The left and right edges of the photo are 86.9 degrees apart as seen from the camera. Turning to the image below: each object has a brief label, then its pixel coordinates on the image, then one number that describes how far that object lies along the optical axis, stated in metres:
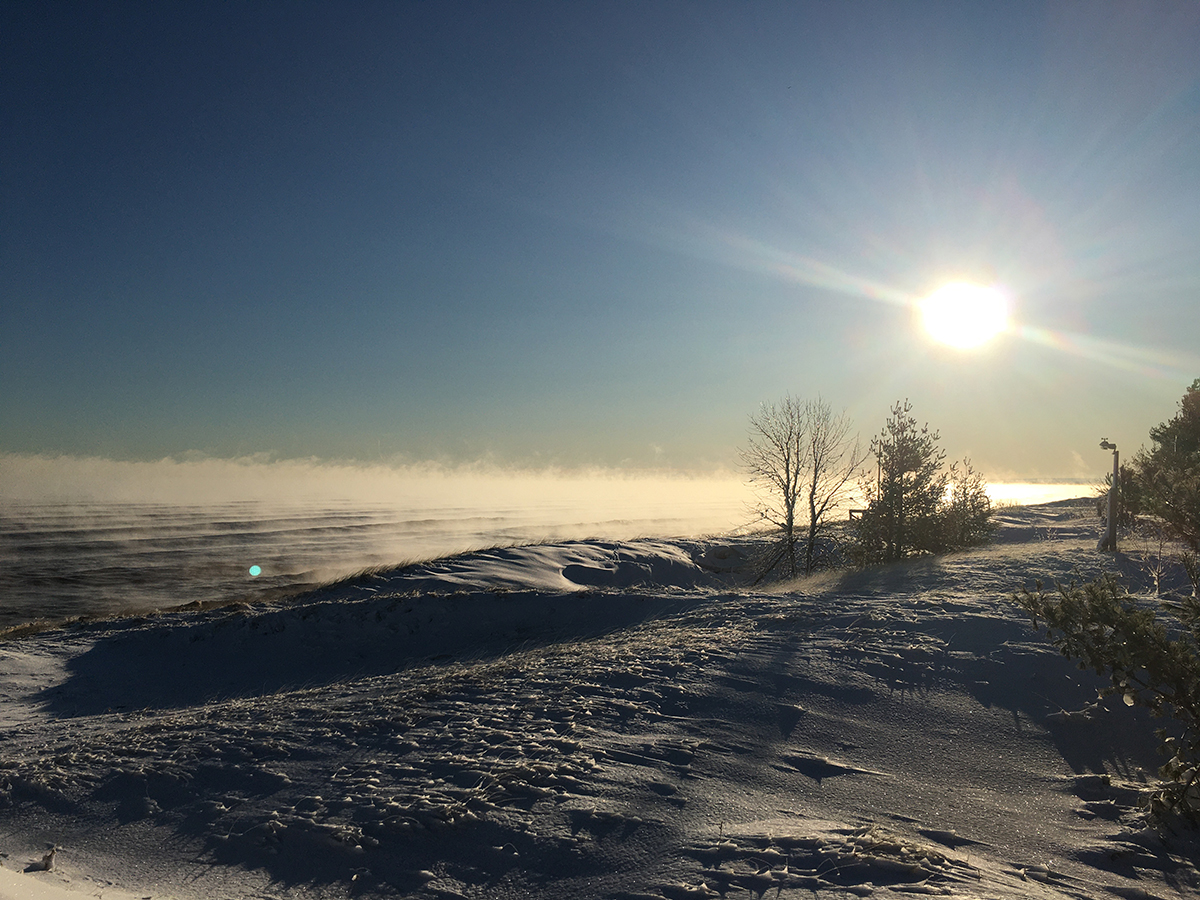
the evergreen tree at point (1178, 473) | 9.73
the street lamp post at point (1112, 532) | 12.86
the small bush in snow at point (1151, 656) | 4.18
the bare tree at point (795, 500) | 19.16
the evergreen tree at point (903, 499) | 17.31
